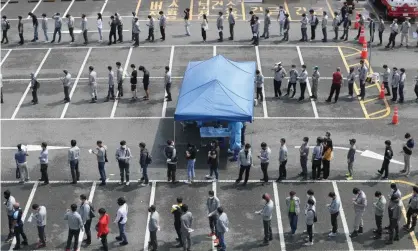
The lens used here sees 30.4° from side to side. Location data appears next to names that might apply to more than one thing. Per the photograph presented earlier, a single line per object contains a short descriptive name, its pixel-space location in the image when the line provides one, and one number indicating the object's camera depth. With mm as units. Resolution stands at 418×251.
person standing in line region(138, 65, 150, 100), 31547
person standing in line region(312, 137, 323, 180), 25250
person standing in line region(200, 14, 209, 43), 38062
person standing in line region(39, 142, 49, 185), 25141
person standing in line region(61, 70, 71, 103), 31509
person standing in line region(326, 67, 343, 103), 31273
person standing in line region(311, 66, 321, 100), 31594
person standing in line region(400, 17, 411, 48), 37219
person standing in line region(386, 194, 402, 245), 21719
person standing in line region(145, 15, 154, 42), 38375
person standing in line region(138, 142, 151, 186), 24875
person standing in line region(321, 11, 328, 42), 37903
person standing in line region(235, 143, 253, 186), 24906
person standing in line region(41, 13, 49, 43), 38531
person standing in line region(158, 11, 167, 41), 38469
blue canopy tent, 26455
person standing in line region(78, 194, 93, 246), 21562
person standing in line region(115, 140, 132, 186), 25078
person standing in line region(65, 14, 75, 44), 38125
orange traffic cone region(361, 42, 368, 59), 36500
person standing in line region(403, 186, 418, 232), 22359
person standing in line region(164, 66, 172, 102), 31219
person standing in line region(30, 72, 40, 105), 31281
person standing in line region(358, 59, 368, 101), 31750
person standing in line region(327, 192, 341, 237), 21922
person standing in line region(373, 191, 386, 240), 21828
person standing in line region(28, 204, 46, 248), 21469
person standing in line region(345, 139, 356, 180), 25234
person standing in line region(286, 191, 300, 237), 21859
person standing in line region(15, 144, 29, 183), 25203
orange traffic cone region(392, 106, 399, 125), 29797
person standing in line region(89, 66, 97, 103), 31438
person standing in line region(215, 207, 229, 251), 21062
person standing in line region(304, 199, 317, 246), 21594
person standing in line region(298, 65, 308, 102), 31422
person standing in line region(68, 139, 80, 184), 25142
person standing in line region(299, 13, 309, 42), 38031
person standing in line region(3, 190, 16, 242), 21875
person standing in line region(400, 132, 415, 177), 25656
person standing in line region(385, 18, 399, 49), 37219
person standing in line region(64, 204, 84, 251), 20984
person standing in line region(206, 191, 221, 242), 21797
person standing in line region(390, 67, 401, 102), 31406
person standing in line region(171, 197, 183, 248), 21578
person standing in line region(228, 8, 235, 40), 38406
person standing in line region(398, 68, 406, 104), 31312
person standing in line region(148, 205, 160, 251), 20942
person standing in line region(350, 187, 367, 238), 21969
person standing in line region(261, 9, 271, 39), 38438
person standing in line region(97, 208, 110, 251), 21156
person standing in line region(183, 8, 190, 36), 39406
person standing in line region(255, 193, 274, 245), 21609
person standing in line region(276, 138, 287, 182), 25281
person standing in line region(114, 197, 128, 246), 21562
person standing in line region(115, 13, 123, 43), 38094
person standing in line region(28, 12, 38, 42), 38656
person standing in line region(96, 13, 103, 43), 38312
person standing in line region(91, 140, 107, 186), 24984
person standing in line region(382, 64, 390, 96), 31908
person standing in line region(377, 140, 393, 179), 25203
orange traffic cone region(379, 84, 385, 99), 32156
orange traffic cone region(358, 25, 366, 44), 38272
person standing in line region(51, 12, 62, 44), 38312
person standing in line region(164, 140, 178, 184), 25062
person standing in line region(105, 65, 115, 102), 31517
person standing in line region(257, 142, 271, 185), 25078
